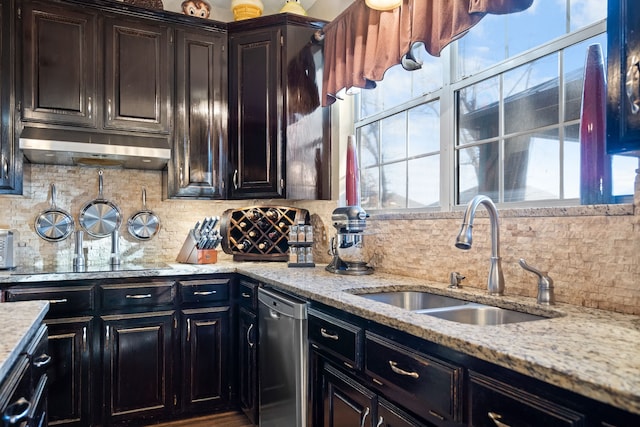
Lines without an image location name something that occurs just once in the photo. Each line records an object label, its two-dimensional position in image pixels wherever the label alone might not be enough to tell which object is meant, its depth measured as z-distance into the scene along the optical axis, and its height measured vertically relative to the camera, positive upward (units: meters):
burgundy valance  1.76 +0.85
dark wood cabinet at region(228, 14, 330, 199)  2.94 +0.68
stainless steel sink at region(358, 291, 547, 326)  1.52 -0.36
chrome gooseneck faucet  1.62 -0.17
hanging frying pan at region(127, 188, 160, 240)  3.07 -0.06
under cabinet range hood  2.44 +0.38
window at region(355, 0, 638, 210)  1.65 +0.44
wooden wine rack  3.02 -0.13
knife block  2.92 -0.27
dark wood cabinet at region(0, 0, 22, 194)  2.49 +0.61
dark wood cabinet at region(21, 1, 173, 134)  2.58 +0.89
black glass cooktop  2.50 -0.33
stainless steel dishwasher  1.87 -0.67
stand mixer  2.30 -0.14
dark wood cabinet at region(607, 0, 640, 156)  1.01 +0.31
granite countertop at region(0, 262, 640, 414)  0.79 -0.30
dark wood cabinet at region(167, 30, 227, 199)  2.92 +0.65
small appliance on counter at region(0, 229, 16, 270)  2.52 -0.20
